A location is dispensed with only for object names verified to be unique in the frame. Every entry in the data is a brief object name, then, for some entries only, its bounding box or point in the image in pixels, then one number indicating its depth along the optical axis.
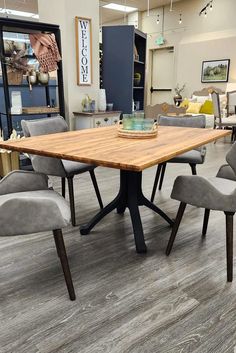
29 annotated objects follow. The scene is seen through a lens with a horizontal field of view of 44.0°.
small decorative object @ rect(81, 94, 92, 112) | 4.17
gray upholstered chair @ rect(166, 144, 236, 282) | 1.58
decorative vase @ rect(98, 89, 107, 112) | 4.29
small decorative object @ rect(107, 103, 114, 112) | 4.47
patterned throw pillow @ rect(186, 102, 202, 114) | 7.46
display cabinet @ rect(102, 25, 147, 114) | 4.39
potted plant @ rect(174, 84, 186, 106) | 8.59
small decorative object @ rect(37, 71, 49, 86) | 3.68
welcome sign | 3.91
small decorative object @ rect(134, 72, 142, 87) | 5.11
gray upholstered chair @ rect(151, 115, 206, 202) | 2.66
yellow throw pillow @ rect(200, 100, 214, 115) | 7.28
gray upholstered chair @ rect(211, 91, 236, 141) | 5.67
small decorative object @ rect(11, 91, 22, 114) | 3.54
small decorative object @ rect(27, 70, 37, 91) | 3.62
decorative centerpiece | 1.97
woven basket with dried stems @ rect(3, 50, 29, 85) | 3.43
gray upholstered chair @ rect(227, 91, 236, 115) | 6.66
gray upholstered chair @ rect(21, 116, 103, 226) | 2.26
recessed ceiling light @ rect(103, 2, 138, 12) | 8.49
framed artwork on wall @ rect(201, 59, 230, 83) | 7.88
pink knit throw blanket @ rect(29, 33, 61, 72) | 3.53
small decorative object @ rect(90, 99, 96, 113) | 4.19
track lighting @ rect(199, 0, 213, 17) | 7.54
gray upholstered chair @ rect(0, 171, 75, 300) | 1.32
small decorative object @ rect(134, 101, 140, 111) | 5.24
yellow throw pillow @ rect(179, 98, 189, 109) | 7.64
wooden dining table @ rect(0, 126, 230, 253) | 1.42
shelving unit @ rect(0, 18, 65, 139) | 3.31
